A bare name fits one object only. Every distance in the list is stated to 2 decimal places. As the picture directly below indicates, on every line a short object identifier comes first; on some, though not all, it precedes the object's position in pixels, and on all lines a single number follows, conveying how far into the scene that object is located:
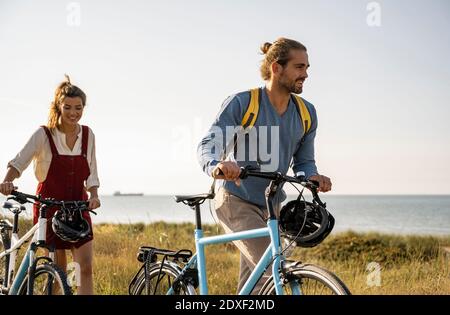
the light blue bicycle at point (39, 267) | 7.90
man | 7.64
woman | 9.02
